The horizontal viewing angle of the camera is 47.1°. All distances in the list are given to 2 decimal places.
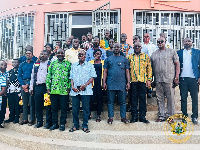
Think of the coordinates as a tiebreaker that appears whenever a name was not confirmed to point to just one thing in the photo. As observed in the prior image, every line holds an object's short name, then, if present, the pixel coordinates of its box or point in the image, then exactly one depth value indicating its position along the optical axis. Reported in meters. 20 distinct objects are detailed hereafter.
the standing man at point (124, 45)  5.75
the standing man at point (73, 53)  5.57
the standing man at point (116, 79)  4.64
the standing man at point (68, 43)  6.25
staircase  4.09
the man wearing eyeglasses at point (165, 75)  4.72
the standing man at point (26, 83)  5.21
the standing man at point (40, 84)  4.96
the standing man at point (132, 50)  5.47
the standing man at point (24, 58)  5.46
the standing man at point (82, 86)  4.57
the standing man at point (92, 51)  5.27
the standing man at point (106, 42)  5.73
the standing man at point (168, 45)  5.86
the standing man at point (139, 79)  4.70
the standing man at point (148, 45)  5.75
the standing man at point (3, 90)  5.54
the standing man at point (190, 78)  4.73
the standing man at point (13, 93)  5.59
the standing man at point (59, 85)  4.64
